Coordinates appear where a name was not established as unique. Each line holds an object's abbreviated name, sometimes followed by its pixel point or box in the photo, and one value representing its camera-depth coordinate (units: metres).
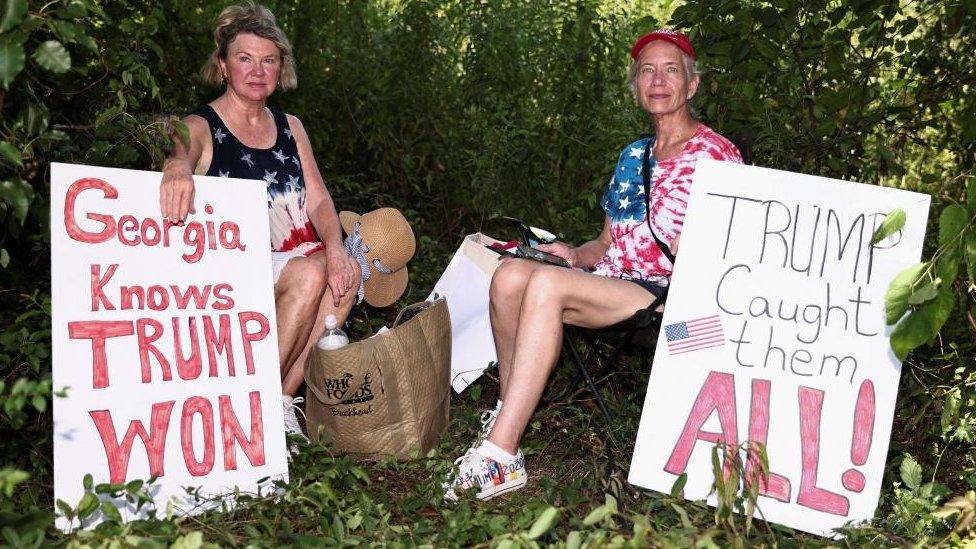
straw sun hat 3.89
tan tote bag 3.39
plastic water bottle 3.44
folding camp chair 3.27
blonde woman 3.56
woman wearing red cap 3.22
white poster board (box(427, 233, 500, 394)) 3.86
